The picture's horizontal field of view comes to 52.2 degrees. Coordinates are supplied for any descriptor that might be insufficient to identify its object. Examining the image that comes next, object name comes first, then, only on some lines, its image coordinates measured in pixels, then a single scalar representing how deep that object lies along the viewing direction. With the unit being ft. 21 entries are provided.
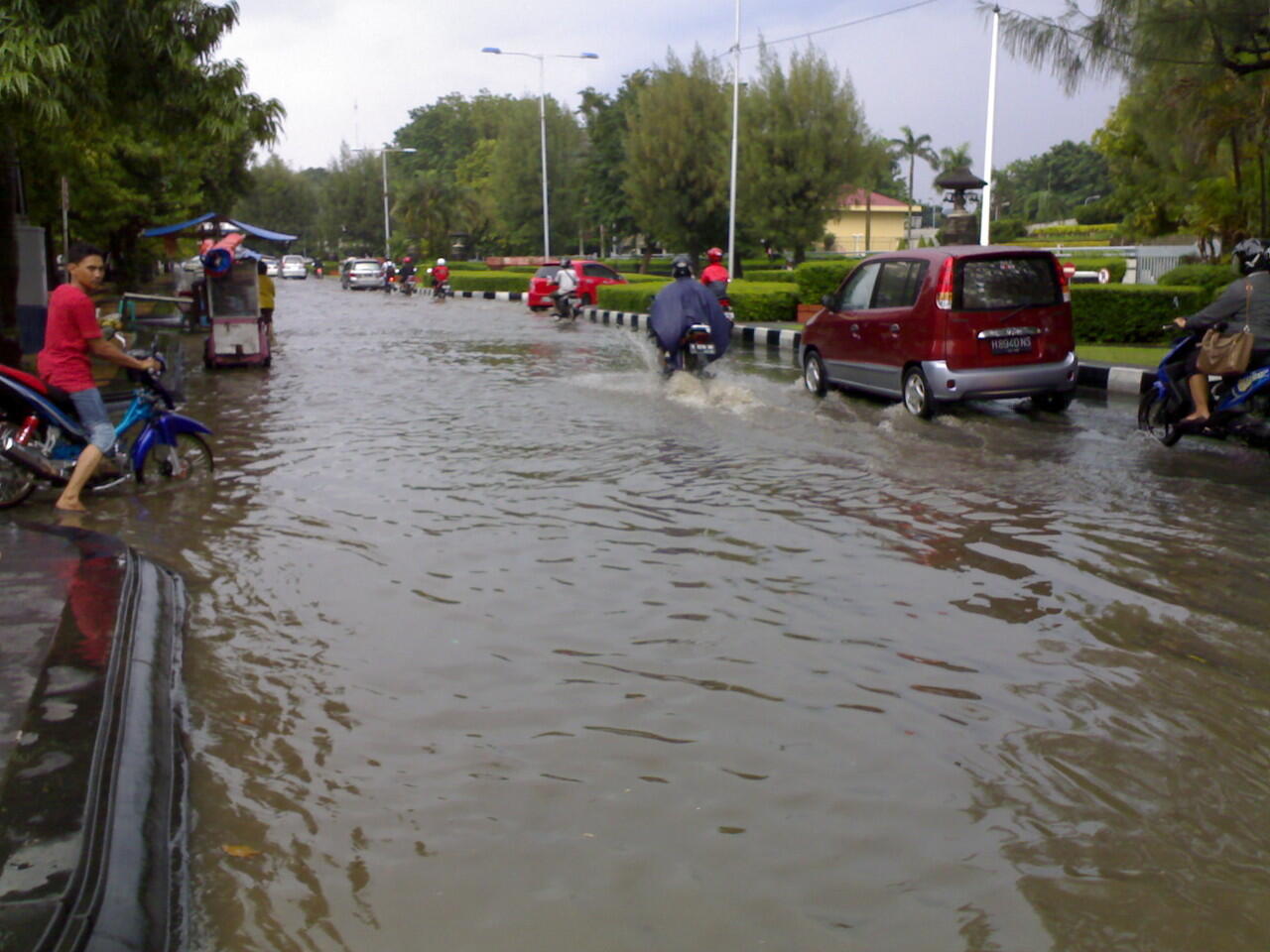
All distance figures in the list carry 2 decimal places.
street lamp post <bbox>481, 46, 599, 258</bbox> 160.86
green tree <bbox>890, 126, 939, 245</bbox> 287.28
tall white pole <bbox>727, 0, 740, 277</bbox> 116.46
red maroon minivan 38.83
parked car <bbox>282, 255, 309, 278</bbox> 262.88
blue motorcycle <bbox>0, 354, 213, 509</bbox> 27.84
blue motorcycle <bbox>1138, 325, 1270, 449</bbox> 31.68
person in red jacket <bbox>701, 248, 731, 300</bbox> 63.49
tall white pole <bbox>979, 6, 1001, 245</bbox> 92.48
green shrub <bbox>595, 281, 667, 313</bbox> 101.55
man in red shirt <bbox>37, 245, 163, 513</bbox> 27.22
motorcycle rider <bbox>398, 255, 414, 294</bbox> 175.11
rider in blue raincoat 48.26
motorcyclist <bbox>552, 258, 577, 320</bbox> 103.81
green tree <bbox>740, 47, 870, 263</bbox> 139.85
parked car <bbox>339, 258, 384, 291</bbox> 192.44
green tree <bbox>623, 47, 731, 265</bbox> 161.38
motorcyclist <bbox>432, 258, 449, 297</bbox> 149.69
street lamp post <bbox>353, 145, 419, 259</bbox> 268.31
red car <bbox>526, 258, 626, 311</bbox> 122.11
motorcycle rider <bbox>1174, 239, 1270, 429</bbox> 31.50
